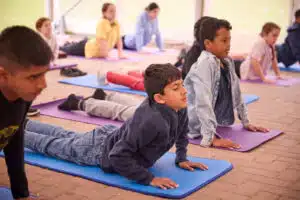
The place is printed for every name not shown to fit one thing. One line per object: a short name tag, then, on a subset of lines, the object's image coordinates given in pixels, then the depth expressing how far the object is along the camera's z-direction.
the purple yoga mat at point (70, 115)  3.98
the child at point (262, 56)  5.84
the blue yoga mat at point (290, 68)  6.87
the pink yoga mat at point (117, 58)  7.25
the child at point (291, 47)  6.67
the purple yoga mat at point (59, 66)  6.33
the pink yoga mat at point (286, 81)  5.81
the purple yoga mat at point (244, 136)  3.48
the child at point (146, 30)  8.12
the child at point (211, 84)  3.44
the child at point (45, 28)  6.29
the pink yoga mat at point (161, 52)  8.05
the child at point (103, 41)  7.42
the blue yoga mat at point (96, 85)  4.97
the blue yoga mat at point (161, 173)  2.64
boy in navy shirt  2.62
